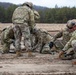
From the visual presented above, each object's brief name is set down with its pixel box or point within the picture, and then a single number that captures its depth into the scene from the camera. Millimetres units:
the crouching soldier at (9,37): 12961
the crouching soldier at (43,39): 14000
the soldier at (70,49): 11086
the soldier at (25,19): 12719
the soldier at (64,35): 12095
